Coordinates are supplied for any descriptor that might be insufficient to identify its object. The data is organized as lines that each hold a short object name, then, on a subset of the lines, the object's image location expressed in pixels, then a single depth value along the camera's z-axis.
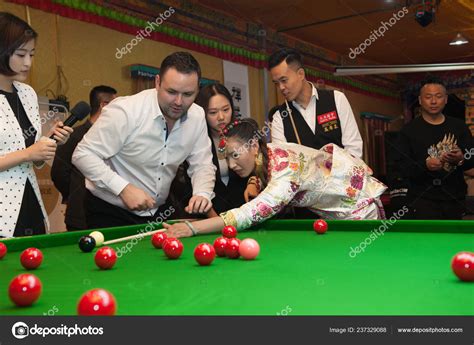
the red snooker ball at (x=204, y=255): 1.64
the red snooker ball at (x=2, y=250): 1.90
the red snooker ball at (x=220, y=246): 1.82
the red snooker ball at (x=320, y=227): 2.35
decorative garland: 4.85
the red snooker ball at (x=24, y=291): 1.17
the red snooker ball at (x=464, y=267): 1.29
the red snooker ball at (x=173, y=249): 1.80
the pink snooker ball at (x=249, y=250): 1.74
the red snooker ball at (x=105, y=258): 1.62
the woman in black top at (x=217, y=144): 3.14
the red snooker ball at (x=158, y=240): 2.13
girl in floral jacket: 2.43
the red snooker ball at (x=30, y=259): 1.66
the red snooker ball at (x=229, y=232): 2.27
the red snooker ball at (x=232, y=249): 1.78
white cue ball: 2.15
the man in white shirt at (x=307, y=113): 3.34
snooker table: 1.12
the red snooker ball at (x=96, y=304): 1.01
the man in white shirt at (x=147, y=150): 2.59
